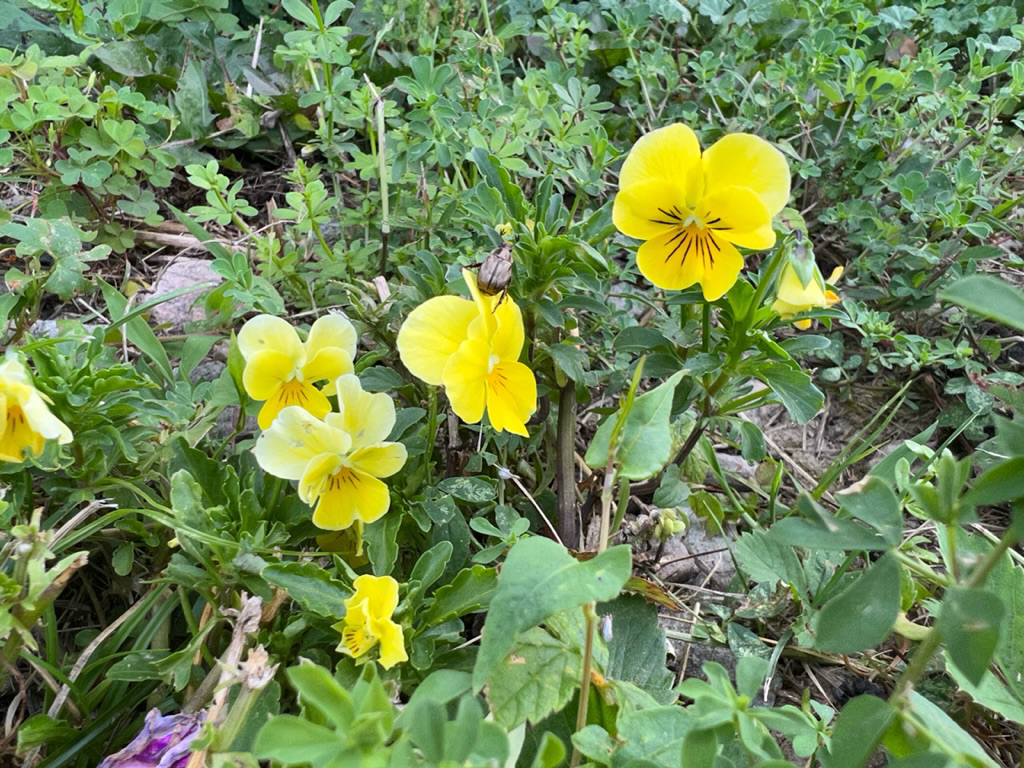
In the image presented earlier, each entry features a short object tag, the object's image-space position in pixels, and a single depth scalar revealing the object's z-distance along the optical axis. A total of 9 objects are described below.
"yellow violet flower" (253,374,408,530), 0.19
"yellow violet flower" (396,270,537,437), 0.20
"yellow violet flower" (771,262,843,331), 0.21
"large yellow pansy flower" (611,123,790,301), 0.20
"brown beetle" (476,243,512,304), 0.20
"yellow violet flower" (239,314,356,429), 0.21
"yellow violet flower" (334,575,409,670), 0.18
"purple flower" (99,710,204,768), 0.18
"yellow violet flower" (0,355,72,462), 0.19
